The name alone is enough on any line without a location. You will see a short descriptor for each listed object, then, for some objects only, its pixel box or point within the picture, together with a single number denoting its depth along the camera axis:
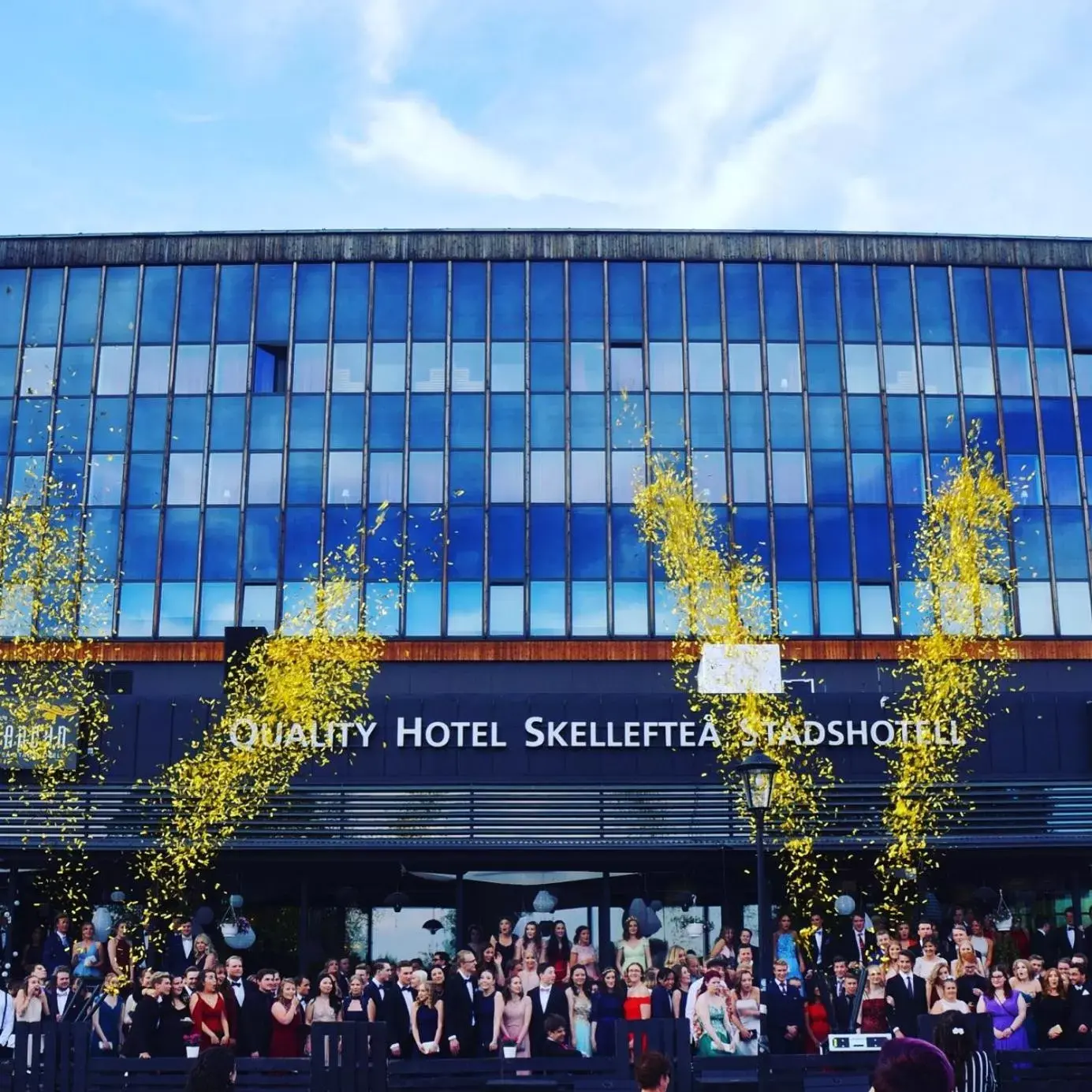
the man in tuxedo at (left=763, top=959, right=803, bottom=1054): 19.47
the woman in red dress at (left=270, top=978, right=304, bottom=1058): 18.53
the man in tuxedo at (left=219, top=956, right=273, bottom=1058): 18.53
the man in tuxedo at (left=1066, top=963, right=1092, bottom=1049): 18.52
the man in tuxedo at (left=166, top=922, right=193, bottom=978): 25.86
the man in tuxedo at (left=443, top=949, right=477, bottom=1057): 19.62
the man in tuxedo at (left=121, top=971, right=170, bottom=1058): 17.66
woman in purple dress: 18.05
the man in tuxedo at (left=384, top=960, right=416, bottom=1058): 19.48
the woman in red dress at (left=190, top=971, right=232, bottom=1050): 18.31
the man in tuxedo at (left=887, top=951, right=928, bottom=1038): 18.16
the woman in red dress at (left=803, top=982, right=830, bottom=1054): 19.69
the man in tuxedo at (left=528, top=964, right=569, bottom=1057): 19.53
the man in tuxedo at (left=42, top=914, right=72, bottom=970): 24.91
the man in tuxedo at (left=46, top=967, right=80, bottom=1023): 20.67
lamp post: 19.77
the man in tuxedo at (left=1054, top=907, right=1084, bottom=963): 26.33
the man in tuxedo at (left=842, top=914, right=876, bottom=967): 26.30
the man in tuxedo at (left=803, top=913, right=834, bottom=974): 25.48
